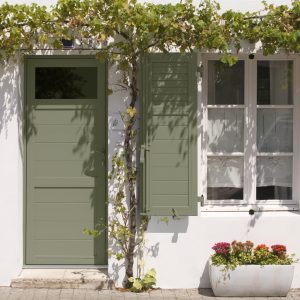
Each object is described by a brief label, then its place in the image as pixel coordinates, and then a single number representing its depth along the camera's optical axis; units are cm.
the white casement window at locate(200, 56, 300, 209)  907
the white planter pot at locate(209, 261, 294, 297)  855
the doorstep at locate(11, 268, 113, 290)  880
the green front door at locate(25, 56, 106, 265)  911
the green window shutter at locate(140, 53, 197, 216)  868
